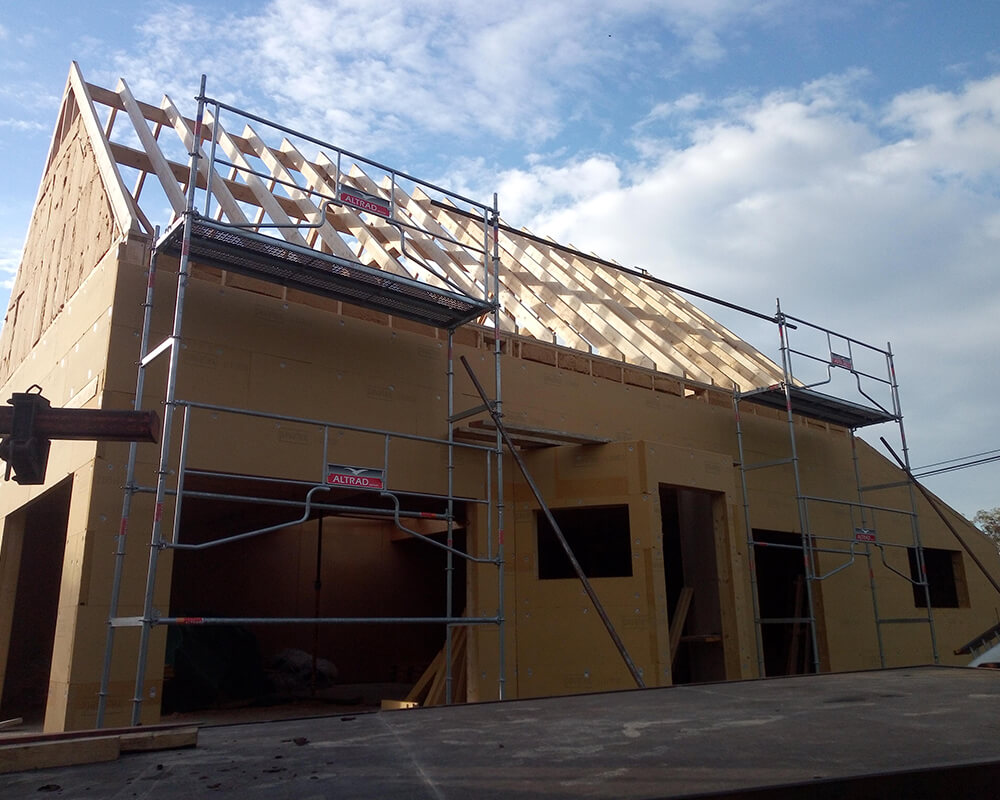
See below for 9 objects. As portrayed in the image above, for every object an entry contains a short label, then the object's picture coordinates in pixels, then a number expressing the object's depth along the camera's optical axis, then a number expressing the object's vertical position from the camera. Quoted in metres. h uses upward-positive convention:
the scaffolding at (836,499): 10.41 +1.76
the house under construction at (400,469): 6.57 +1.51
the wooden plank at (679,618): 8.96 -0.01
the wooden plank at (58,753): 3.27 -0.53
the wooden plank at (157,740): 3.65 -0.53
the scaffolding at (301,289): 5.91 +2.60
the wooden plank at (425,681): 8.00 -0.61
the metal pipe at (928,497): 11.40 +1.83
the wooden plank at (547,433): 8.26 +1.88
